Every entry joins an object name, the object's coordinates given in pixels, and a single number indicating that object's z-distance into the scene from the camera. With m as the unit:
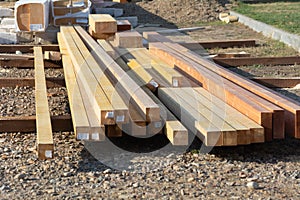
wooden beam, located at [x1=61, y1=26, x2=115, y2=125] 5.61
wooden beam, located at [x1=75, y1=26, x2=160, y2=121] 5.71
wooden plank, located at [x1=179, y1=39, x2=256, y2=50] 12.35
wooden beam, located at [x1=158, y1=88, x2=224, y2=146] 5.45
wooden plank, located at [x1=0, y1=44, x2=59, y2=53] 11.96
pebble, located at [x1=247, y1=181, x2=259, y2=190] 5.06
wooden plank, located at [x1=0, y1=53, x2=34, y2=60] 10.88
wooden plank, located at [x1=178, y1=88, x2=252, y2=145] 5.50
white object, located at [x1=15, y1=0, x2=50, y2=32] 12.29
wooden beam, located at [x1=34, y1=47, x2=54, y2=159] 5.35
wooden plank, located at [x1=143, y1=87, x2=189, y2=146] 5.54
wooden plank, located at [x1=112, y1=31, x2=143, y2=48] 10.27
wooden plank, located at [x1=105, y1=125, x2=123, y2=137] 5.80
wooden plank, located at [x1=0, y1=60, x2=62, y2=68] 10.52
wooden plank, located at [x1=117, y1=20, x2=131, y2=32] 11.89
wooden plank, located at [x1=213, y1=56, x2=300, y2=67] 10.52
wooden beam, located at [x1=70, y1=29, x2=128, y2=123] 5.62
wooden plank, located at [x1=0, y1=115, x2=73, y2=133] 6.59
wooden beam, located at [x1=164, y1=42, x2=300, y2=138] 5.74
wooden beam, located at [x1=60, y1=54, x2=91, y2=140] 5.61
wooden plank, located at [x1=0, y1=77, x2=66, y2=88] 8.93
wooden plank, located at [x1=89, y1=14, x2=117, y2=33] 11.12
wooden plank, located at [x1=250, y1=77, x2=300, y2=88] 8.80
